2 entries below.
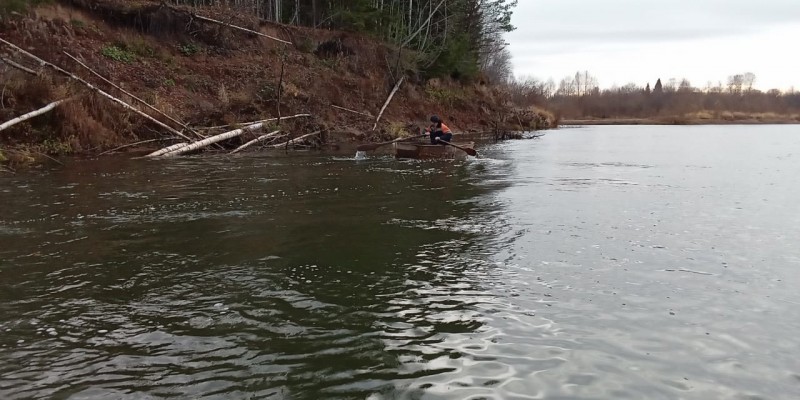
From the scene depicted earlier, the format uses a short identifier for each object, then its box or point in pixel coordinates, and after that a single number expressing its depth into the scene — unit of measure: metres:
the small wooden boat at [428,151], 21.09
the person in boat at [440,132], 21.52
